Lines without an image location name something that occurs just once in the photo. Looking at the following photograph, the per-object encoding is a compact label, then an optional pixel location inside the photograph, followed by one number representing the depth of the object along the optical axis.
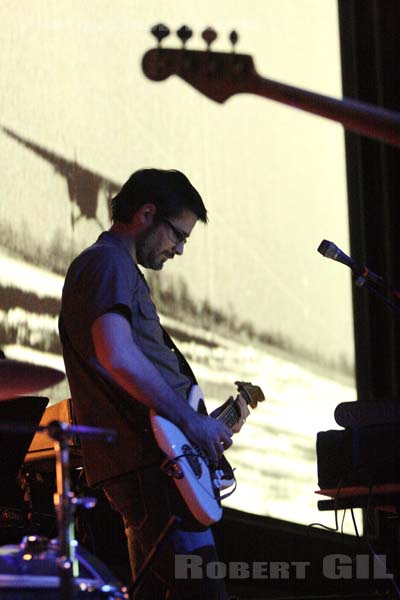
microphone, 6.02
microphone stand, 6.03
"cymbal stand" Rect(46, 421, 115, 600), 3.61
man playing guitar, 4.59
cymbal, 4.02
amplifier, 6.06
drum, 3.48
